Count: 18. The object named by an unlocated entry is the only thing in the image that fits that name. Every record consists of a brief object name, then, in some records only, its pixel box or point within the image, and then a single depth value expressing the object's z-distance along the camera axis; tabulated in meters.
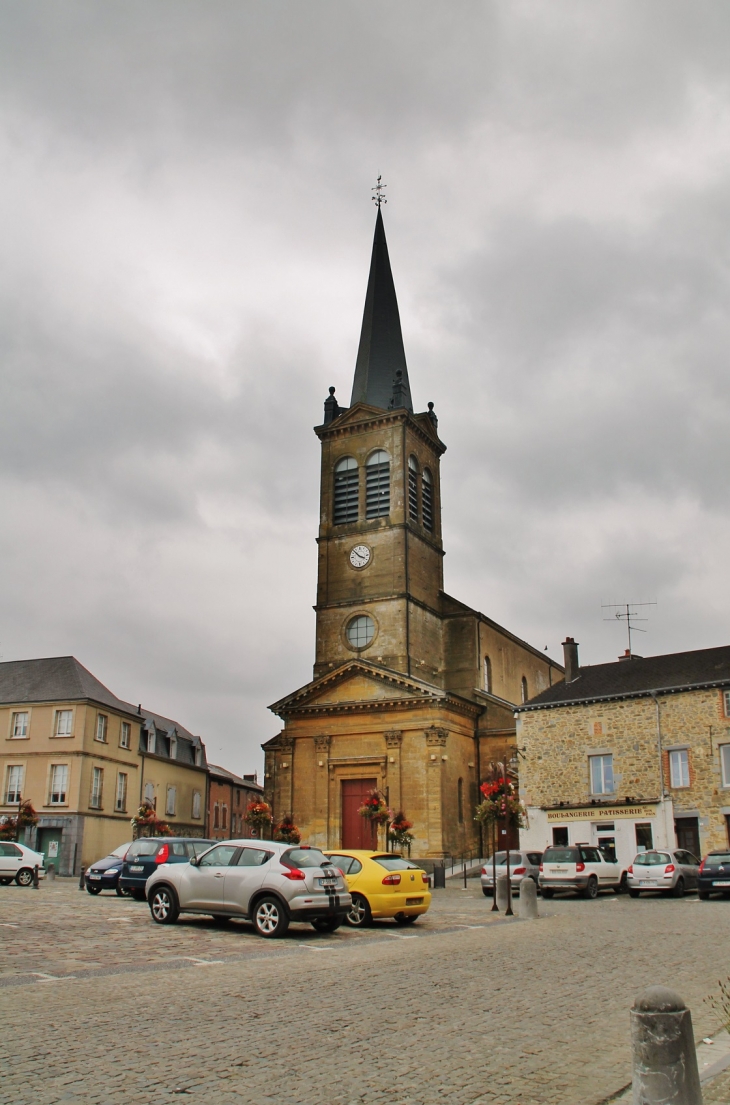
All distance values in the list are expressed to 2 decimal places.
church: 41.88
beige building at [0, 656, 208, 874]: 41.69
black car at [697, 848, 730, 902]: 24.70
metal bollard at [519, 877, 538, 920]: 19.78
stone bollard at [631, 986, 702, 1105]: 4.71
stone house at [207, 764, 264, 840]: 59.44
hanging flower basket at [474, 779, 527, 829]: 26.55
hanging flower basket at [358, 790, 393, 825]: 37.53
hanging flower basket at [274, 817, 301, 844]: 34.97
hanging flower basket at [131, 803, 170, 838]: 41.75
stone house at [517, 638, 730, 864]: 33.16
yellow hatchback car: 17.48
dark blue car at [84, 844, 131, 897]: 24.00
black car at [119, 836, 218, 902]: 21.95
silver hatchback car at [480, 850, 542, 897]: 27.69
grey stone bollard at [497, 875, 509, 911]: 20.70
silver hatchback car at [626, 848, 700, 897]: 26.30
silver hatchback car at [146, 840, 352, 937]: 15.07
